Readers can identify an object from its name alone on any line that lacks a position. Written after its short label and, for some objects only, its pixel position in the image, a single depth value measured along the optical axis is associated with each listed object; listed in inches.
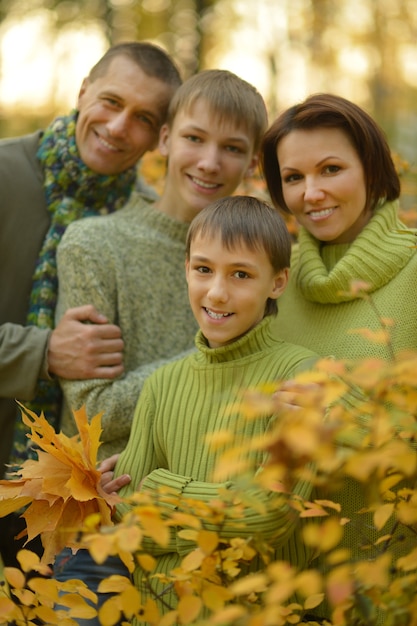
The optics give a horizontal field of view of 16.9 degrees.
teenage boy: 86.1
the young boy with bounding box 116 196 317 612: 76.6
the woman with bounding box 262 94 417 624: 78.7
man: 91.3
